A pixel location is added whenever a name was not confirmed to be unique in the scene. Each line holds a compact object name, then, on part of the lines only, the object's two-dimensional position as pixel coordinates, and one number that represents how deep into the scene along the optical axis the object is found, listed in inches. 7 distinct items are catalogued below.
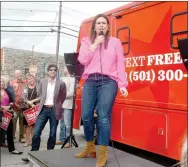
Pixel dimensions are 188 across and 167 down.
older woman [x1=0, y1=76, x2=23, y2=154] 212.4
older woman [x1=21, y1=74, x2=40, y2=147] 272.3
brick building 1173.7
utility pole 788.0
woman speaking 138.7
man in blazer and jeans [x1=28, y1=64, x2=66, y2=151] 208.4
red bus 169.0
